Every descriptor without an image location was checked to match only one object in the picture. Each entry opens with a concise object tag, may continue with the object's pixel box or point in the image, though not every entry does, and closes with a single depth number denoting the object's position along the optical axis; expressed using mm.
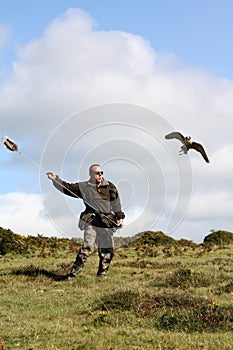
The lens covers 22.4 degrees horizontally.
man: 14758
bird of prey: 16186
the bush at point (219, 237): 29797
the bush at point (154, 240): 28622
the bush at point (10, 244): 23905
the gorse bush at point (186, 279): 13836
